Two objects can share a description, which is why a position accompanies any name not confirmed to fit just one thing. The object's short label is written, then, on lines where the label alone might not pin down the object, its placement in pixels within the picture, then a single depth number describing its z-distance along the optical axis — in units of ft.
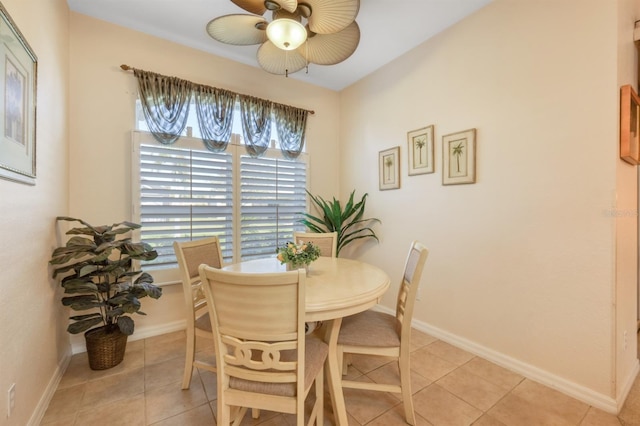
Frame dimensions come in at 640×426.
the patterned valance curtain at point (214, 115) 7.93
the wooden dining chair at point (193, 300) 5.47
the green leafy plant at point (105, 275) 5.77
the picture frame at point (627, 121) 5.09
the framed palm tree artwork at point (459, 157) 7.30
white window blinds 7.97
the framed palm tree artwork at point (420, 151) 8.34
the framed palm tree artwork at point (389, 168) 9.41
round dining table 4.03
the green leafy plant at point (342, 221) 10.44
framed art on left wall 3.85
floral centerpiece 5.29
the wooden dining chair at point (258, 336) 3.23
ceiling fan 4.91
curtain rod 7.60
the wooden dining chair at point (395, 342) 4.81
